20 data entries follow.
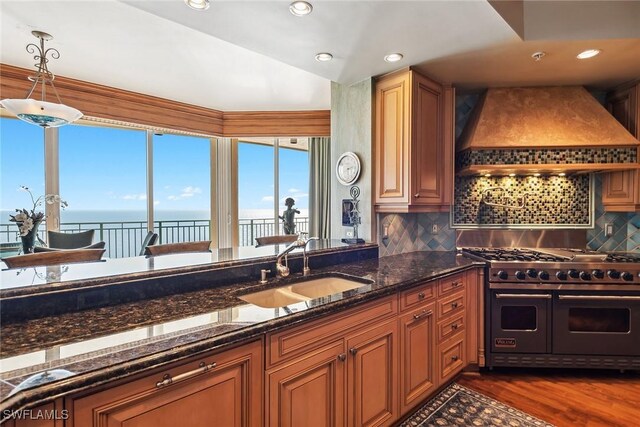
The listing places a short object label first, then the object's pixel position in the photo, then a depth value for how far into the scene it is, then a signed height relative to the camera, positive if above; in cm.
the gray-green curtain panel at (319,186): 623 +44
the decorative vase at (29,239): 313 -28
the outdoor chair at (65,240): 380 -36
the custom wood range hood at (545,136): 269 +60
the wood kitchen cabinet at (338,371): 132 -77
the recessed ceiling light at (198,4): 166 +108
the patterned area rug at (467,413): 198 -133
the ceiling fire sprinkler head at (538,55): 230 +110
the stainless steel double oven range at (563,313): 243 -82
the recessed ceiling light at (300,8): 170 +109
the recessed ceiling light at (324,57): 229 +111
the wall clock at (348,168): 282 +36
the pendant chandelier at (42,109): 255 +84
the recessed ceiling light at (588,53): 229 +111
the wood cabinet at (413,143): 257 +54
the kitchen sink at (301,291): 180 -51
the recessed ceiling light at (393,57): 232 +111
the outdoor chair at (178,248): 218 -27
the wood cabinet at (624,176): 278 +28
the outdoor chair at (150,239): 394 -37
